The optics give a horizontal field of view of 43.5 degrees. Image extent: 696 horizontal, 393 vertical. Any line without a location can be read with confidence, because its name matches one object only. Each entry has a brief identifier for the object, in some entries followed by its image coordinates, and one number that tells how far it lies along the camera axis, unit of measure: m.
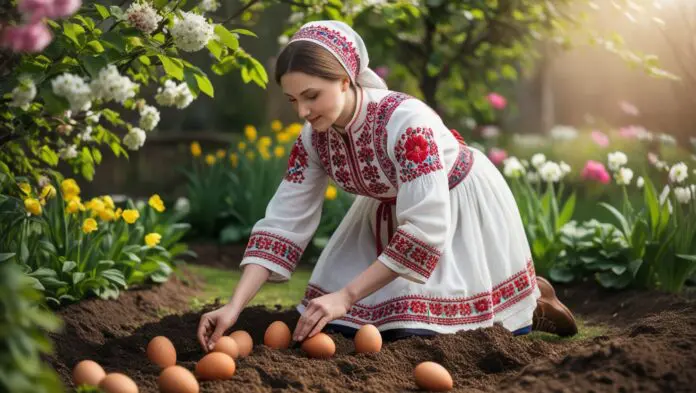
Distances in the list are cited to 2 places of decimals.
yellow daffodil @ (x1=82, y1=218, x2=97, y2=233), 3.71
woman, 3.03
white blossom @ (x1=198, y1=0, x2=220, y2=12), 3.44
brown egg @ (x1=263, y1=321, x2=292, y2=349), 3.10
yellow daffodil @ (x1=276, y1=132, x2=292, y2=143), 6.38
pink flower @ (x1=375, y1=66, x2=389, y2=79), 7.60
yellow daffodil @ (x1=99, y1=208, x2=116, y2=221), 3.87
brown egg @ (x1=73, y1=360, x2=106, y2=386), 2.42
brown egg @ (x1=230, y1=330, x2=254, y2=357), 2.97
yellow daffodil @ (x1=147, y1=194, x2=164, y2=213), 4.10
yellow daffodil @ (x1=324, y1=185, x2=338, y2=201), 5.68
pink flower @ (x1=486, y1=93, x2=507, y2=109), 8.05
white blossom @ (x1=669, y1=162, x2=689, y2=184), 4.30
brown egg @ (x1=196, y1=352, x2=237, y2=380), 2.62
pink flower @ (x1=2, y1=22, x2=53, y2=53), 1.78
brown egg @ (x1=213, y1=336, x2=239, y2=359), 2.88
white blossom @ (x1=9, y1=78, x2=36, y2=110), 2.41
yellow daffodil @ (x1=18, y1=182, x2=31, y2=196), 3.58
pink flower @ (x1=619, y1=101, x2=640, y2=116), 7.27
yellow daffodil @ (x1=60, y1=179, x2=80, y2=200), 3.87
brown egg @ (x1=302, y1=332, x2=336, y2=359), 2.96
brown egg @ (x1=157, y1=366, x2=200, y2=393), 2.42
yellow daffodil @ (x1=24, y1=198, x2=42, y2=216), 3.45
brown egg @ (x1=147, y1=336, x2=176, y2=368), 2.85
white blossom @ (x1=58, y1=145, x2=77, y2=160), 3.73
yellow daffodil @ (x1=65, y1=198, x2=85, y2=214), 3.81
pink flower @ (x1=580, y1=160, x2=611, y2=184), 5.94
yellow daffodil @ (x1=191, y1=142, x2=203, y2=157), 6.10
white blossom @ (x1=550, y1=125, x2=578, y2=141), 10.24
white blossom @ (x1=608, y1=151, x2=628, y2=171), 4.62
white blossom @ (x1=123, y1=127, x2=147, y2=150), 3.36
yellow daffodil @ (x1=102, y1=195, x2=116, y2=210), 3.97
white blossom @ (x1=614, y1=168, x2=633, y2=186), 4.55
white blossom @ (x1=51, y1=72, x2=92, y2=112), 2.33
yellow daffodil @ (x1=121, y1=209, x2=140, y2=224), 3.90
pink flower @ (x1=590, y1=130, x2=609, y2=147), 7.37
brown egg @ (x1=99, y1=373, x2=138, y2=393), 2.33
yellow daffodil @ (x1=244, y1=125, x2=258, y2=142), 6.39
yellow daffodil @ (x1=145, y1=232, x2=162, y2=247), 4.00
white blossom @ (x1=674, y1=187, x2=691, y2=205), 4.37
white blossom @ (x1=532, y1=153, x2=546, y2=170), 4.94
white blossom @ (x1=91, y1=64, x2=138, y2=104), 2.40
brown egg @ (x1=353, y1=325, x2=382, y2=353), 2.99
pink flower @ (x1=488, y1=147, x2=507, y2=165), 7.08
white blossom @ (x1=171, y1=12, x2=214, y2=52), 2.74
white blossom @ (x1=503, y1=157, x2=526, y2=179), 4.92
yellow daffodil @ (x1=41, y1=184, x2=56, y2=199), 3.76
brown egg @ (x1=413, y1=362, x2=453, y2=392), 2.69
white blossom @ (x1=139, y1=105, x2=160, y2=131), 3.29
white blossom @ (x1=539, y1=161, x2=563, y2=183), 4.88
